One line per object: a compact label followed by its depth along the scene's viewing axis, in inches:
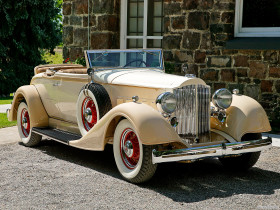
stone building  327.9
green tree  665.0
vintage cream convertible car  179.0
